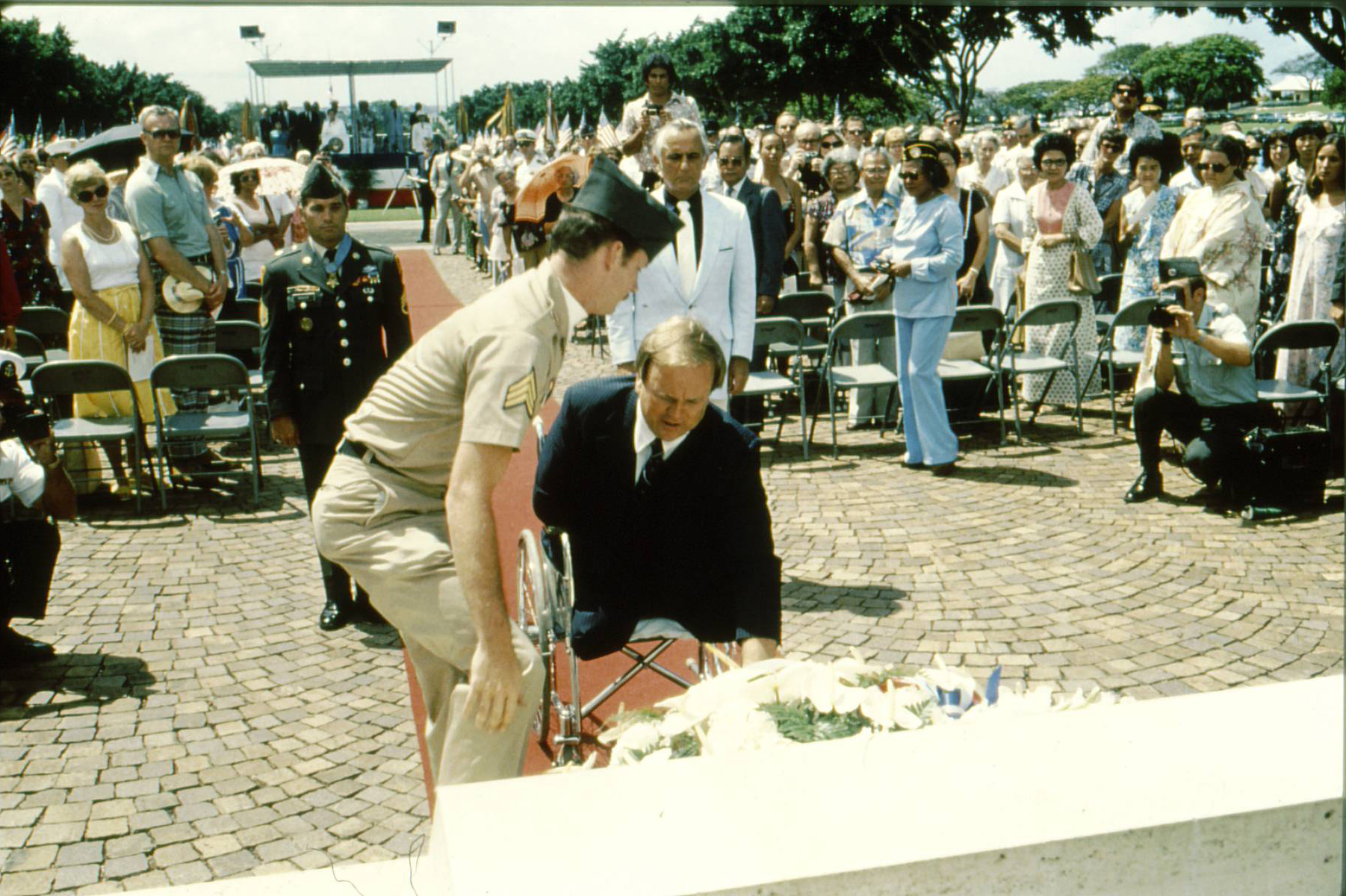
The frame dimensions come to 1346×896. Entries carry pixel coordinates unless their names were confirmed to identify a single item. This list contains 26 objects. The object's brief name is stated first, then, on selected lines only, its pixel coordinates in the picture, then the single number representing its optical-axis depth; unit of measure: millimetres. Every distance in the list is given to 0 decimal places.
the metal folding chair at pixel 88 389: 6590
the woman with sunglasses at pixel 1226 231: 7207
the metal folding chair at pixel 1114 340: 8039
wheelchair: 3506
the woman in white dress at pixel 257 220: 10570
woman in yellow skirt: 6988
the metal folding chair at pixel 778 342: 7805
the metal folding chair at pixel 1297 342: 6633
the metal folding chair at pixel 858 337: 7988
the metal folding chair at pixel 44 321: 8789
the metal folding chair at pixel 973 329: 8102
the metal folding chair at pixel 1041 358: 8156
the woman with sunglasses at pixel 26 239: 9672
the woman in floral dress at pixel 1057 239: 8828
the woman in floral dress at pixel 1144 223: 8688
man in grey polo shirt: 7301
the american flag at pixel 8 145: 13491
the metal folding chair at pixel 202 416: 6867
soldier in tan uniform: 2408
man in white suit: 5695
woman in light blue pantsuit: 7422
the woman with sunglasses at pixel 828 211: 9320
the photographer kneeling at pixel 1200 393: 6375
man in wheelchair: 3475
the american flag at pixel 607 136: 12797
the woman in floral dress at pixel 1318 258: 7355
